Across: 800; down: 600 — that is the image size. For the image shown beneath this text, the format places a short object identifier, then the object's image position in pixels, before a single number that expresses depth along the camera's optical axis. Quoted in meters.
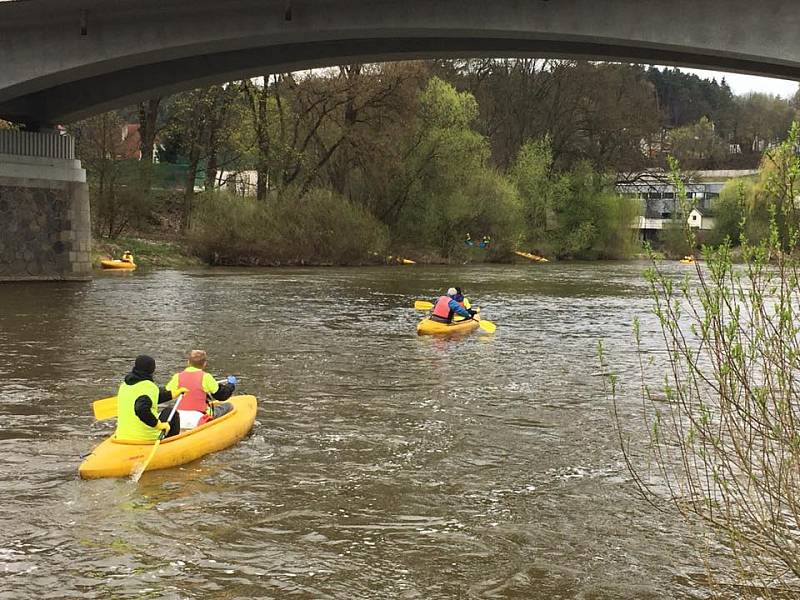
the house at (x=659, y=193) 57.03
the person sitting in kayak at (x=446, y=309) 16.86
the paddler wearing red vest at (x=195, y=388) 8.48
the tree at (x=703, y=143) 76.31
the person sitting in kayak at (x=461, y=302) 17.37
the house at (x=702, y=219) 75.44
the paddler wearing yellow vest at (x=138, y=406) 7.70
